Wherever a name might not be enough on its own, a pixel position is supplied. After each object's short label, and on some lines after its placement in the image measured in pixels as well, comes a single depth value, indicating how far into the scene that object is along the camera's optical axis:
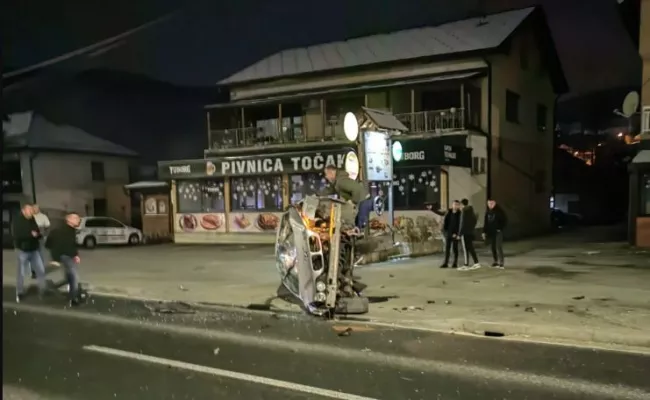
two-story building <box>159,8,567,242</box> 20.81
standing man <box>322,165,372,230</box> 9.67
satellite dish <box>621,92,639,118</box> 17.25
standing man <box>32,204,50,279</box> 12.84
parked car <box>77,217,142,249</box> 23.35
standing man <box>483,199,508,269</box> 12.56
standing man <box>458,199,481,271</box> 12.41
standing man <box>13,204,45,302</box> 9.75
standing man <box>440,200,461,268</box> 12.71
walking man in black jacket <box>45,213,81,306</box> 9.42
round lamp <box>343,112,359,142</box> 13.14
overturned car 8.07
